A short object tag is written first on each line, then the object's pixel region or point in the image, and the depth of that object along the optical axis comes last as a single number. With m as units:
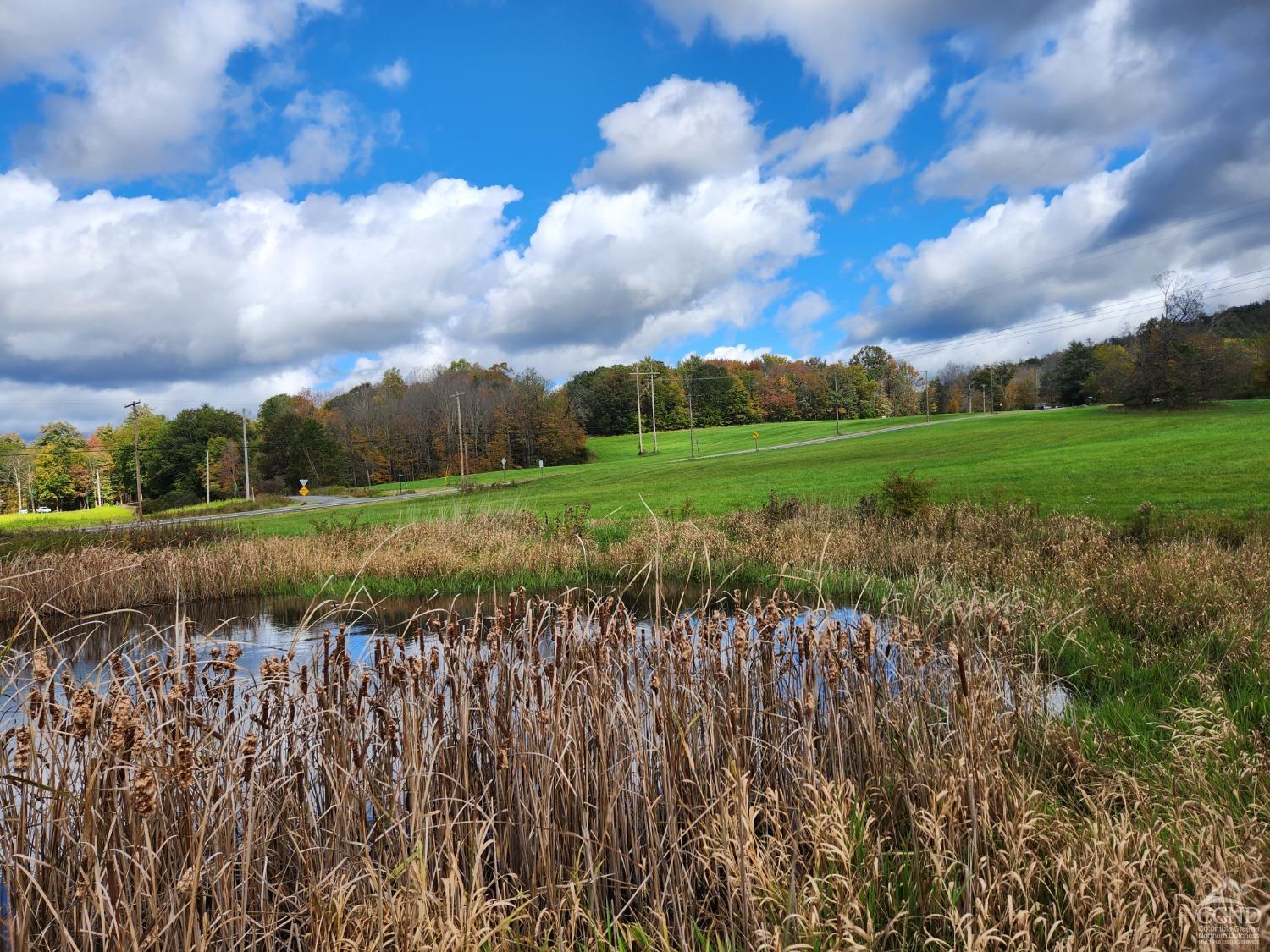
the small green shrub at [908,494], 14.65
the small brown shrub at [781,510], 17.09
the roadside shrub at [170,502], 62.53
